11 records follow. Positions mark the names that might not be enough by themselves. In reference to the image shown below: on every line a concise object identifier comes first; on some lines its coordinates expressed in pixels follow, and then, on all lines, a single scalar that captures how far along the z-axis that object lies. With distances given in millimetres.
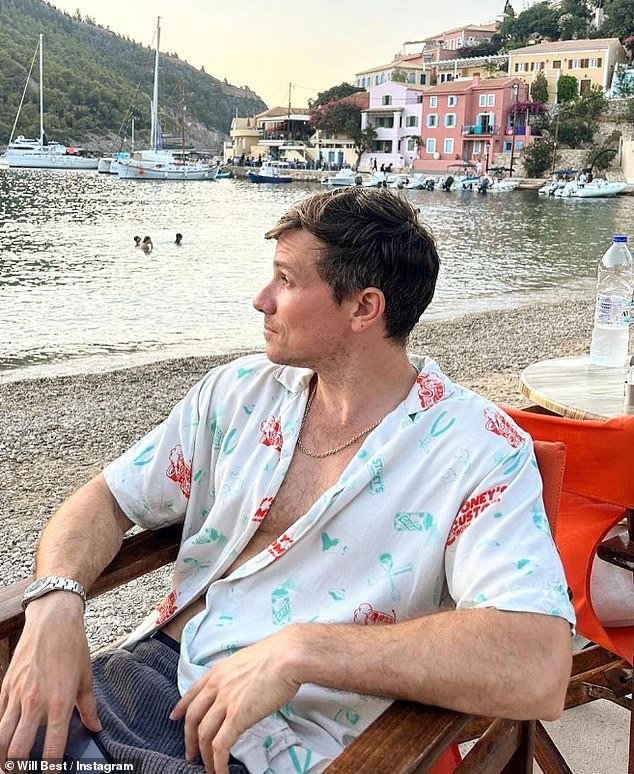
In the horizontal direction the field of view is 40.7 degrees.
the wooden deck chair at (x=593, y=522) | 1777
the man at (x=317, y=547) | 1258
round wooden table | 2402
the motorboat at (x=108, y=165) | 73750
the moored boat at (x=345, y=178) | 58188
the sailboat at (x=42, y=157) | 77938
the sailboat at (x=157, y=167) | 66688
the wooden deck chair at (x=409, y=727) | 1113
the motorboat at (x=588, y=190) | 49469
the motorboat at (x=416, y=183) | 56844
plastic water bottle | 2881
